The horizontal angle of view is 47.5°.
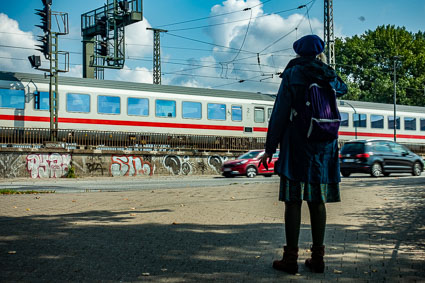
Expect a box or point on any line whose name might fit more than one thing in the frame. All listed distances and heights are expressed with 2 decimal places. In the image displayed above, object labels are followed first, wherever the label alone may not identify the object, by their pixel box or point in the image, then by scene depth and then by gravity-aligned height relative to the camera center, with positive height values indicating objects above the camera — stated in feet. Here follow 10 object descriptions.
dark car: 65.00 -1.54
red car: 76.64 -3.03
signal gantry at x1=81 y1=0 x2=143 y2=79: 109.09 +26.55
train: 75.31 +6.90
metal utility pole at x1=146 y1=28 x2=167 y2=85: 120.06 +23.32
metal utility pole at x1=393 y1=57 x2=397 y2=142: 114.21 +5.27
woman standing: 13.28 -0.48
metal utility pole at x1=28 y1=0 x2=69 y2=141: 71.77 +14.16
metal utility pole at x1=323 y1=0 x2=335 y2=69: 85.25 +21.60
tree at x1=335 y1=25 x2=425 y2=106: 179.83 +31.66
